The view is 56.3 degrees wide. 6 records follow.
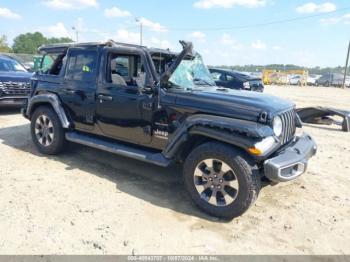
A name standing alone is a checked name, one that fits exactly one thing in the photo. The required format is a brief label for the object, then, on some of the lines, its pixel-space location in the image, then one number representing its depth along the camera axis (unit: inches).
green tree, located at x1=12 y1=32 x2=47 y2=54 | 3508.9
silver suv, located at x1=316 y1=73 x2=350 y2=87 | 1576.0
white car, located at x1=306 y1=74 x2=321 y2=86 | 1641.2
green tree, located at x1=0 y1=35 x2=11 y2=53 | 2332.4
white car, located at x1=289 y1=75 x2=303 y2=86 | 1538.3
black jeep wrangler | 146.5
